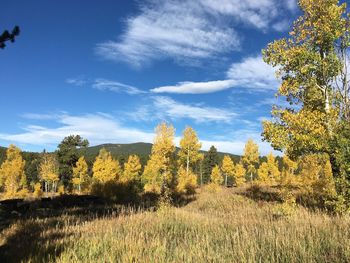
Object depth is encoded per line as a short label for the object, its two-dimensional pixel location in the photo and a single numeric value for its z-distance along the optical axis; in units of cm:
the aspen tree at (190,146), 4838
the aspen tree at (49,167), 5032
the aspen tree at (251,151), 5500
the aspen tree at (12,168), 4788
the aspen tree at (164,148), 3728
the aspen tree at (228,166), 6670
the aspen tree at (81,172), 5285
